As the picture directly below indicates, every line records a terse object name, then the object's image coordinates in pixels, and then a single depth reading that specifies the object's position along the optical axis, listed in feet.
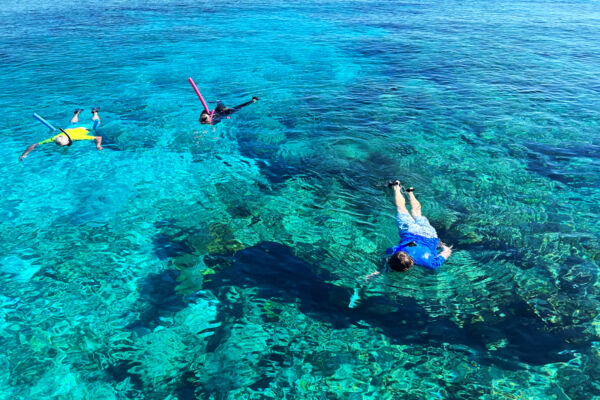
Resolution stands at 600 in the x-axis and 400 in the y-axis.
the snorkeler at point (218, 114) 48.34
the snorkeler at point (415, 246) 25.54
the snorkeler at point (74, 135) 41.63
